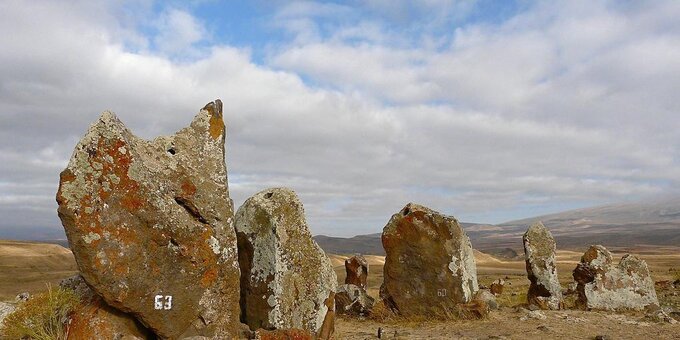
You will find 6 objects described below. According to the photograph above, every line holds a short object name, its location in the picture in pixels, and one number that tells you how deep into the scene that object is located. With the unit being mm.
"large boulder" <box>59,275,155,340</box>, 8367
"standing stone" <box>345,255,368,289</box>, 20734
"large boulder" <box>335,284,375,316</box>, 16953
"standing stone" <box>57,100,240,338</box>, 8039
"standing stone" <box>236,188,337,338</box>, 10227
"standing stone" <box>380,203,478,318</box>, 15422
